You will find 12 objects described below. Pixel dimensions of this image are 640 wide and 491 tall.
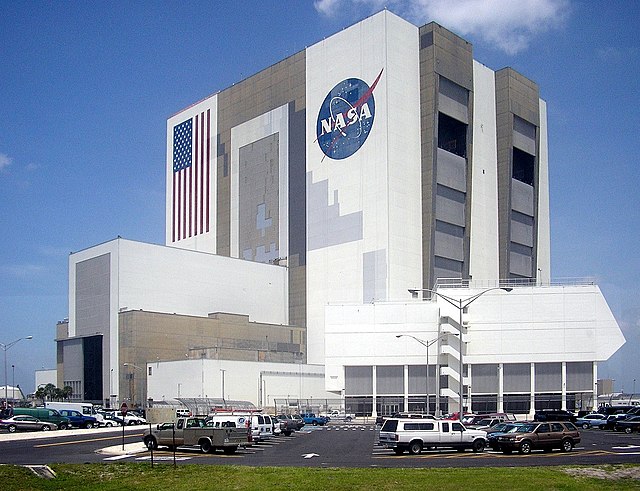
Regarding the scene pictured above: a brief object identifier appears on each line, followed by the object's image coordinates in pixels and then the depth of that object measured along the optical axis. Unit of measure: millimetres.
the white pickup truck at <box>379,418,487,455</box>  44750
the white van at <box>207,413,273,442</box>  57500
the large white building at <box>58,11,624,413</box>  112125
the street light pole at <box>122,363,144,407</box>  128275
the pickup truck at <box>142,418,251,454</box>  44969
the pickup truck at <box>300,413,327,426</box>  93125
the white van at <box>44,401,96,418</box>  98525
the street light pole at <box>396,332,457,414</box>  106756
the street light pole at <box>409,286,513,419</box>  68900
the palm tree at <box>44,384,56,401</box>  147375
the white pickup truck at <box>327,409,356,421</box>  108288
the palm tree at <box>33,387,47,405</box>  152900
